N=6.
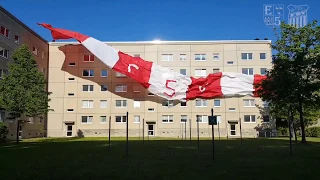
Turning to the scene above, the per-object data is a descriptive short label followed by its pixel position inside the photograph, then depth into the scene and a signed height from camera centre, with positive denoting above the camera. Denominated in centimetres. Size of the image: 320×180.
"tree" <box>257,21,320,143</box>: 3247 +465
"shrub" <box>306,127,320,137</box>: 6094 -214
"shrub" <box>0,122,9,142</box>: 3909 -121
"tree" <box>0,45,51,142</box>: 3900 +373
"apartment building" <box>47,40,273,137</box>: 6066 +434
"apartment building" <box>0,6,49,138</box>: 4544 +1092
